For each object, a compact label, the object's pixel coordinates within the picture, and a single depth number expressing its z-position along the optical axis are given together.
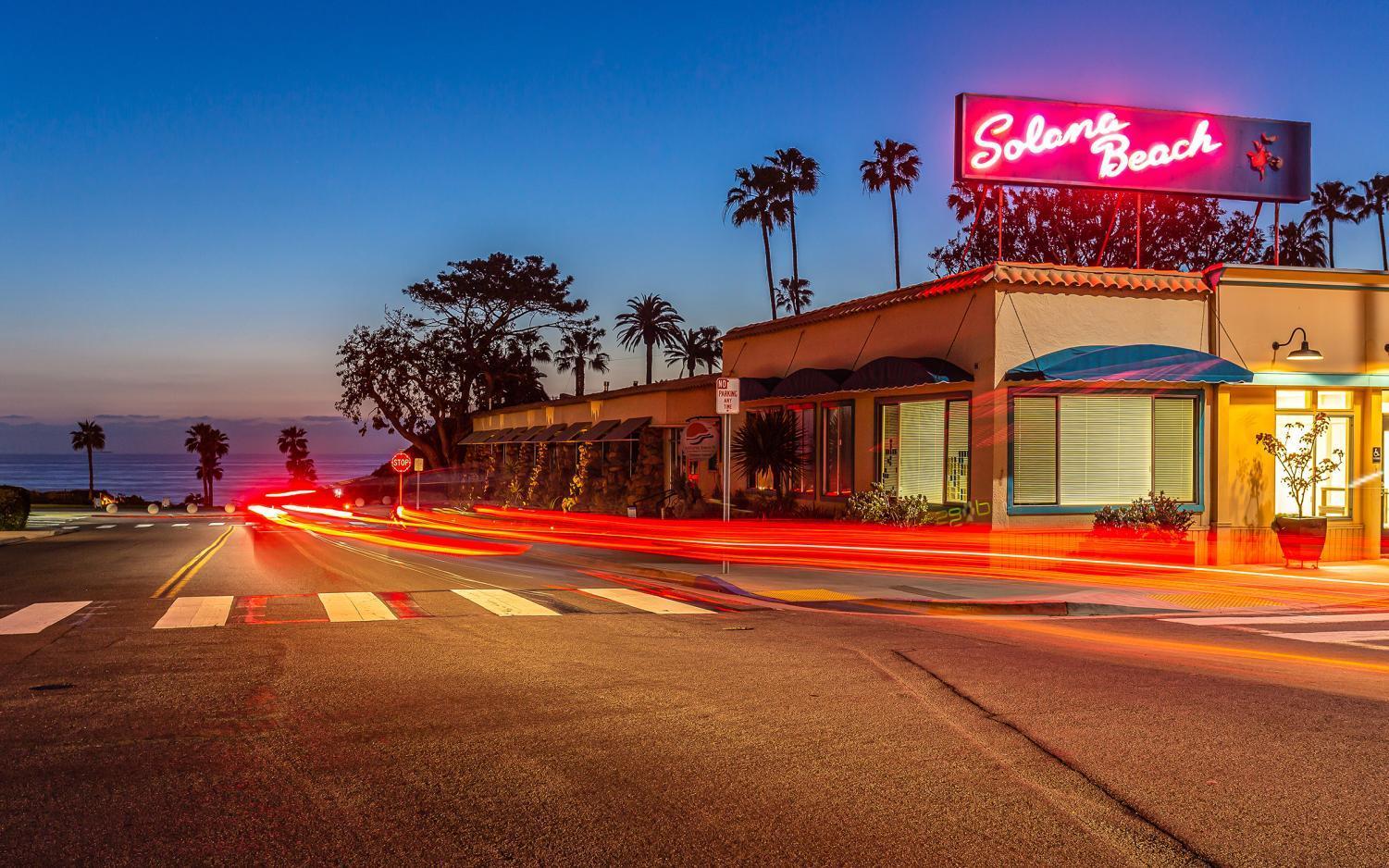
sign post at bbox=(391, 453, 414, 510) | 40.97
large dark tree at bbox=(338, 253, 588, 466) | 63.81
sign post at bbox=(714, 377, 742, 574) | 16.38
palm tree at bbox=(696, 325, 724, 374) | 93.38
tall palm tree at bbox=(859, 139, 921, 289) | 64.75
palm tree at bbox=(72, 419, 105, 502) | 102.75
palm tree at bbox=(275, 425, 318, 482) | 110.44
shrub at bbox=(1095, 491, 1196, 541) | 18.80
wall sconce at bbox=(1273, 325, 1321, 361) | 19.36
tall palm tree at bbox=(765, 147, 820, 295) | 67.00
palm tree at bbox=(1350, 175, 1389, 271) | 70.12
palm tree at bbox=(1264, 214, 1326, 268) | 60.84
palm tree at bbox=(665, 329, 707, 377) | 91.98
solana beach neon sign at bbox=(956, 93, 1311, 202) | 21.48
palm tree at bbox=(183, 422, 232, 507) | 104.69
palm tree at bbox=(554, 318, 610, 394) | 70.62
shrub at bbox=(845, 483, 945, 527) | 20.72
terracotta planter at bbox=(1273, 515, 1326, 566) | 17.61
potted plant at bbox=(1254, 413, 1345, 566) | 20.36
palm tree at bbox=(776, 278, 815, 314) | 87.69
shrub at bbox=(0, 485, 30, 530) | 31.91
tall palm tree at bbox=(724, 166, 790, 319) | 66.94
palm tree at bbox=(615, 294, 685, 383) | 86.19
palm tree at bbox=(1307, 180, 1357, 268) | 70.12
